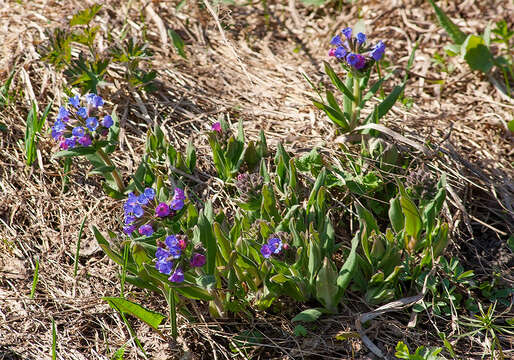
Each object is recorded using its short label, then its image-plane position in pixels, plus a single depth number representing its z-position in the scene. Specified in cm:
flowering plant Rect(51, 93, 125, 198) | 299
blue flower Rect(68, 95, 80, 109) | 304
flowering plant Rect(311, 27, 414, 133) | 305
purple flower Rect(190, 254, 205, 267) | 246
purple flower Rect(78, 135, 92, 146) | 301
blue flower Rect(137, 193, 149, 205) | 262
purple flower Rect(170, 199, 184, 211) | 264
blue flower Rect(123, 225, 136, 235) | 268
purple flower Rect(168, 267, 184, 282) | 245
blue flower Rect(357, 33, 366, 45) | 301
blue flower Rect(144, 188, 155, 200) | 263
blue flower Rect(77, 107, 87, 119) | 301
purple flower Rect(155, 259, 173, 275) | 242
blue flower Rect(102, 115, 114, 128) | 299
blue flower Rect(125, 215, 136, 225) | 261
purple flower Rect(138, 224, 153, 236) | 260
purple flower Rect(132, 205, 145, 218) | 261
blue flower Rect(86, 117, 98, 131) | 297
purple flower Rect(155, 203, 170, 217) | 259
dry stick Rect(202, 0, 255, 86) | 369
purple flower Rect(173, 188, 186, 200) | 265
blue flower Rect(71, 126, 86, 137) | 299
